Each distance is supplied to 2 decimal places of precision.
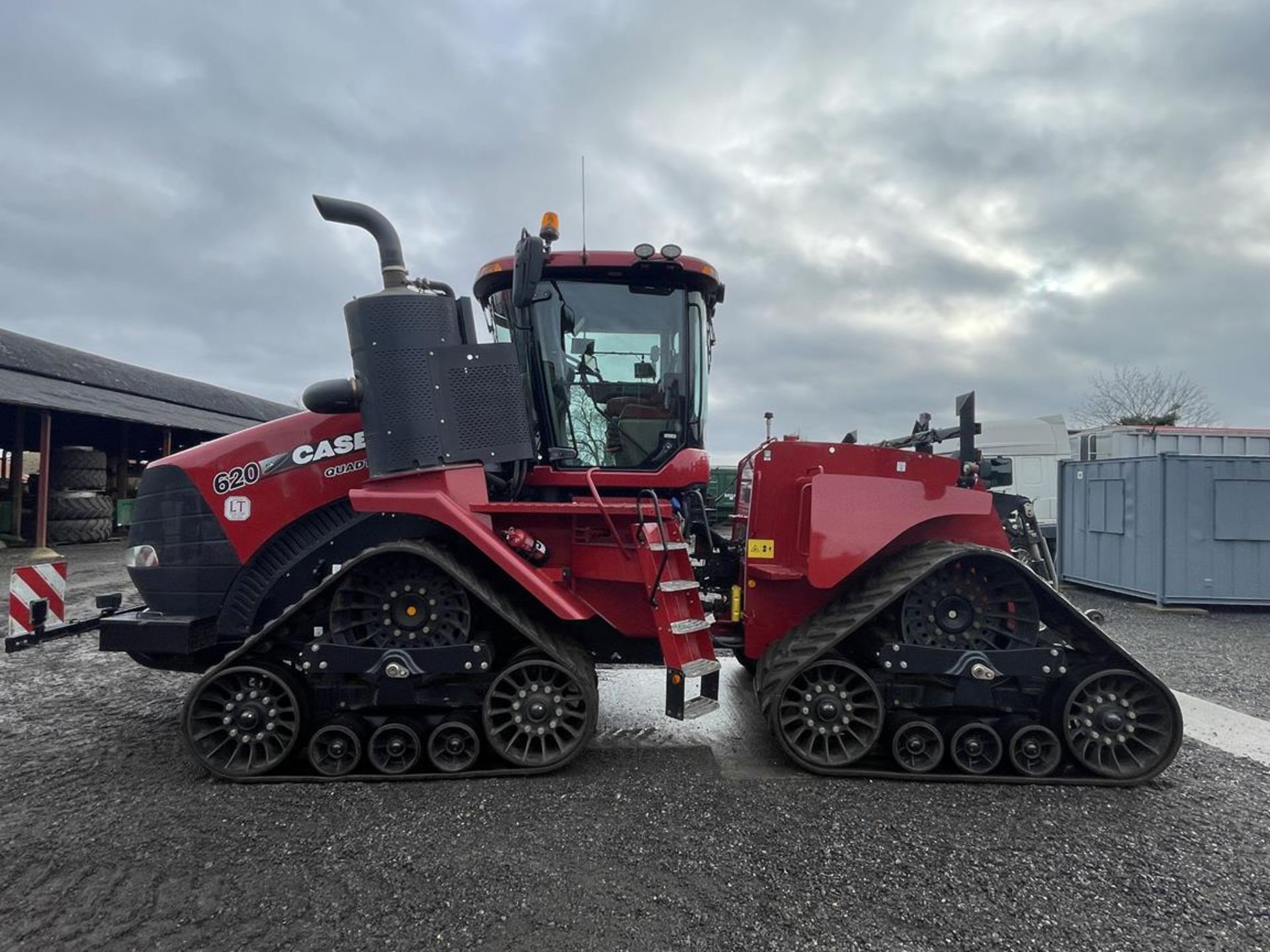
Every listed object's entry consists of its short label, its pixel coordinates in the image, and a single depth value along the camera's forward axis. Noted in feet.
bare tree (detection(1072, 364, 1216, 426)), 88.79
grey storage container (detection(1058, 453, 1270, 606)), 26.94
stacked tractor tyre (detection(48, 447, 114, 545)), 49.90
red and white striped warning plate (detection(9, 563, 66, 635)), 12.16
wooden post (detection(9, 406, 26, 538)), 45.91
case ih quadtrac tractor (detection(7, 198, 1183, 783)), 11.05
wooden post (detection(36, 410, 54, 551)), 42.32
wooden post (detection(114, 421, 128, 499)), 56.72
